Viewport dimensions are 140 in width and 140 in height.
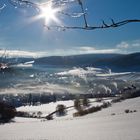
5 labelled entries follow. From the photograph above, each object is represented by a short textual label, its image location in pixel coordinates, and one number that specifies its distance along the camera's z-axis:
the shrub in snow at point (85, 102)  57.73
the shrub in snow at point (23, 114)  49.00
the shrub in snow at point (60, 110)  55.97
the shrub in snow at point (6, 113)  39.02
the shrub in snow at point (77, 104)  56.64
